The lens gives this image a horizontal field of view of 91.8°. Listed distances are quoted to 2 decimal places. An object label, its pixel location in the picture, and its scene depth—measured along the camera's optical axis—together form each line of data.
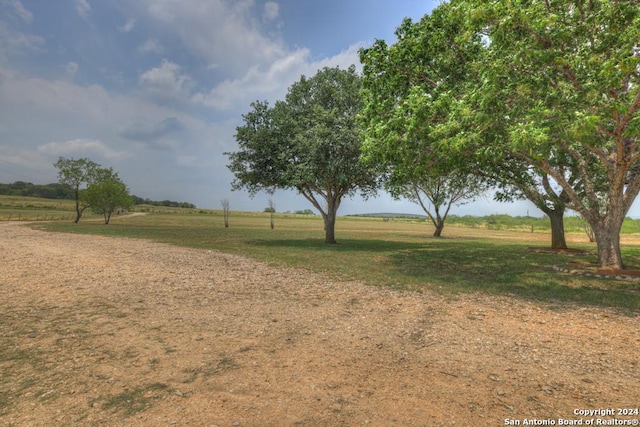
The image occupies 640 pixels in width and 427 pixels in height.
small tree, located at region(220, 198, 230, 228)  75.12
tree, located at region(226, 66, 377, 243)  24.98
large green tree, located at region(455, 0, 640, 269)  9.47
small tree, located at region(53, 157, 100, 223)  61.56
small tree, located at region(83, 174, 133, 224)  62.59
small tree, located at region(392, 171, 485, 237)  46.34
